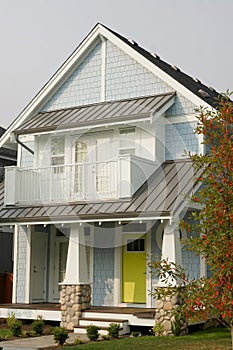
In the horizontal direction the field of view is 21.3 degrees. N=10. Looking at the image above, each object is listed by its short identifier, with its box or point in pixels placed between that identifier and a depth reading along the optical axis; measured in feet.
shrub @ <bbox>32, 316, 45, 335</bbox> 54.49
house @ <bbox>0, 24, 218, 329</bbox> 57.67
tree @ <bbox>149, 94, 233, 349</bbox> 33.27
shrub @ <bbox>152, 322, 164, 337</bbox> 51.66
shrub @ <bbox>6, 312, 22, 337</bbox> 53.21
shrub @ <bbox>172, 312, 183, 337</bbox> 51.49
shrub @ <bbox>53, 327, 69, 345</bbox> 47.26
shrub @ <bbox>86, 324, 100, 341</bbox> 49.73
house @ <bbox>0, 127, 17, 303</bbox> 88.79
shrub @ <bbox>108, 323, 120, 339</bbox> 51.69
